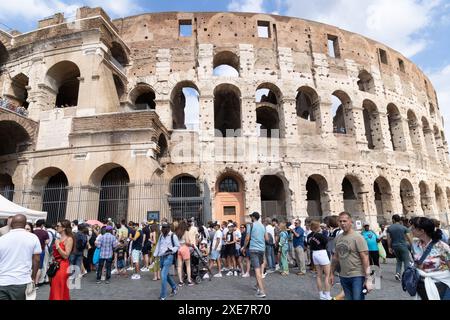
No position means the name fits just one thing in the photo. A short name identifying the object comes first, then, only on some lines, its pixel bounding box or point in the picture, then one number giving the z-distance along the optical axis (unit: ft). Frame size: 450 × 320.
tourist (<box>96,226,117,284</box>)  22.88
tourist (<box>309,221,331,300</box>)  16.30
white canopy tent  25.13
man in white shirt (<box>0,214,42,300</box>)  9.90
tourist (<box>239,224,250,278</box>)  24.12
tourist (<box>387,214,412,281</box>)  20.85
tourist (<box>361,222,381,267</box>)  22.61
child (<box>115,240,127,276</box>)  27.03
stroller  22.54
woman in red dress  13.15
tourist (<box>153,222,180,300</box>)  17.04
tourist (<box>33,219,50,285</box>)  20.53
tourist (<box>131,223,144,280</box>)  24.99
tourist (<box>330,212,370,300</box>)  11.06
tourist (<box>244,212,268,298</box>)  17.28
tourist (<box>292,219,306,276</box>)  24.76
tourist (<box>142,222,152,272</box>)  26.18
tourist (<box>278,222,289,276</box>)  25.11
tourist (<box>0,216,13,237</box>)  17.83
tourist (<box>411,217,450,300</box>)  9.21
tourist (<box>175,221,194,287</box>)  21.37
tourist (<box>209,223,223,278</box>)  25.68
